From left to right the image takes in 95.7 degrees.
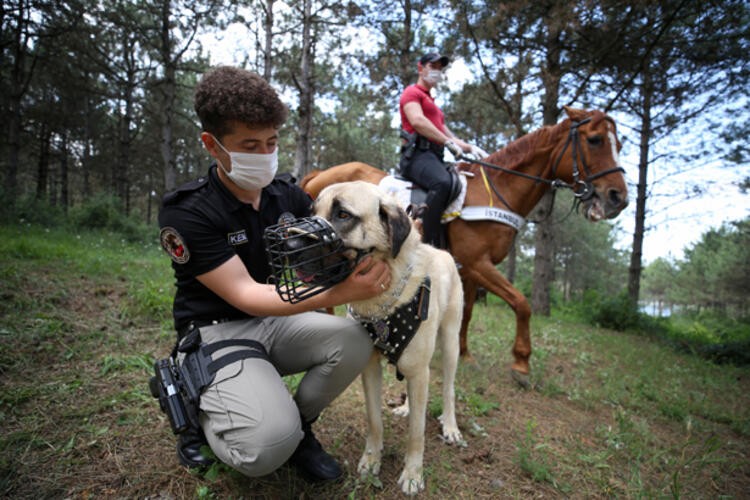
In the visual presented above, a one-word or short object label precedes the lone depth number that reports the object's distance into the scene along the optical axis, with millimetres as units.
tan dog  1929
